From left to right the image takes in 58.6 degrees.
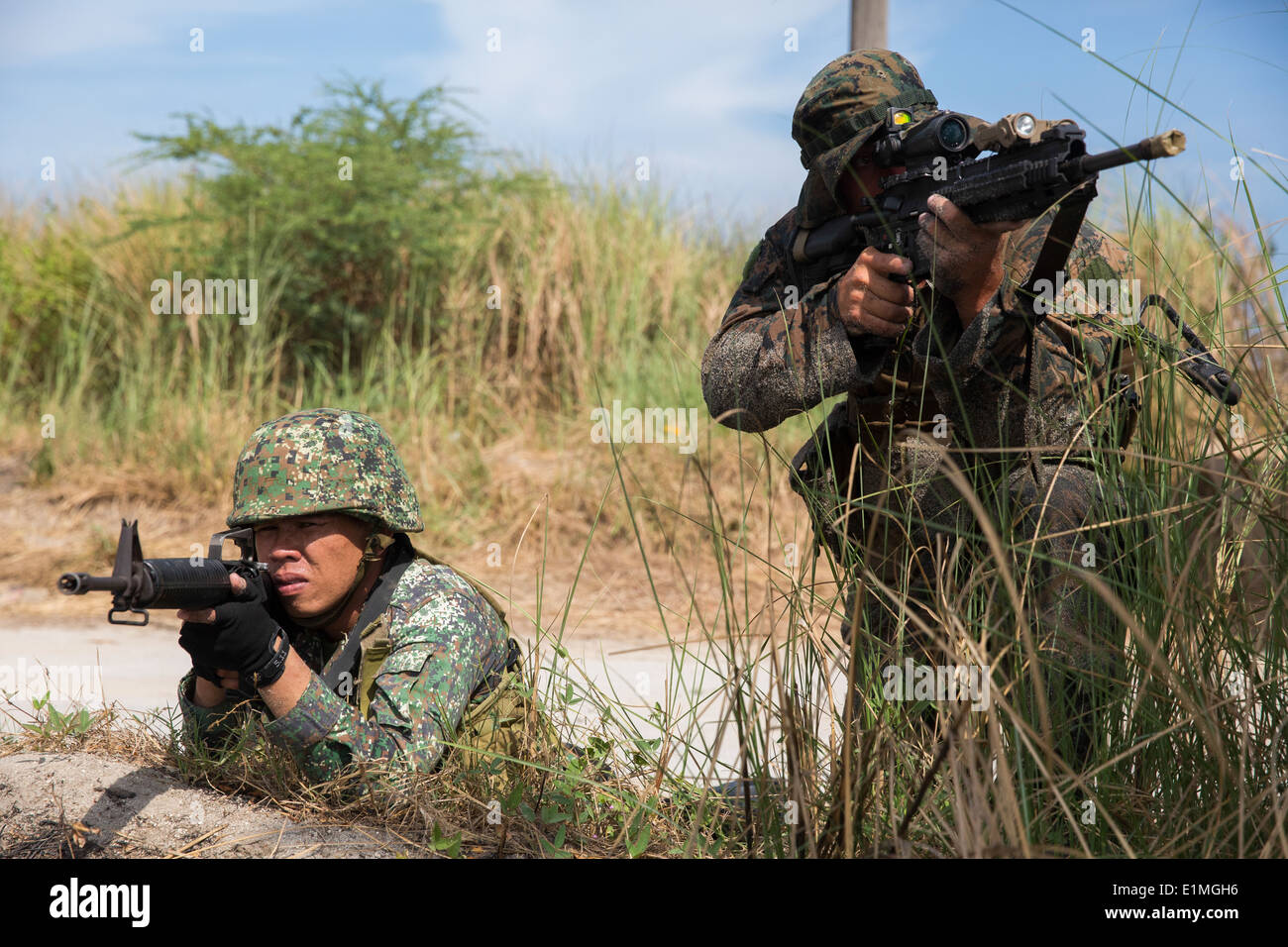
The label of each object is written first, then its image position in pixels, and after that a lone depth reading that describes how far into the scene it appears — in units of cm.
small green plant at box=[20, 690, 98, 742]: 304
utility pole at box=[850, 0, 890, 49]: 619
